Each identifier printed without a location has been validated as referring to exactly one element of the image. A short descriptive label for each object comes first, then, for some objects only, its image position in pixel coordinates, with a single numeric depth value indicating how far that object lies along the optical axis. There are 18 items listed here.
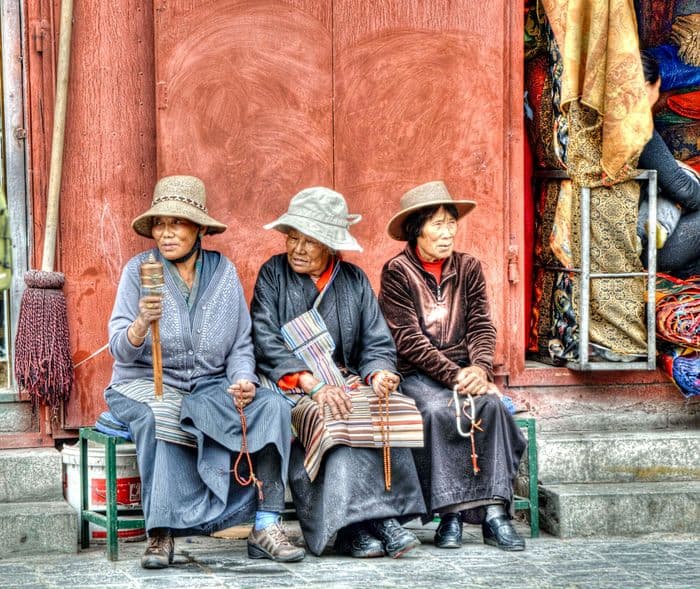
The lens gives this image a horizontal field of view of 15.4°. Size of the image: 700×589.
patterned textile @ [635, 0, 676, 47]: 14.63
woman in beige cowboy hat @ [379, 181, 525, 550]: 11.44
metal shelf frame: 13.03
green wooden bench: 10.83
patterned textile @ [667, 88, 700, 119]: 14.58
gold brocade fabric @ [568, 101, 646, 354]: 13.01
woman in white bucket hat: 10.94
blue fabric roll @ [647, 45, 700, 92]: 14.20
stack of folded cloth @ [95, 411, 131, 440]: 11.07
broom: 11.86
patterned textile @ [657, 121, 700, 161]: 14.84
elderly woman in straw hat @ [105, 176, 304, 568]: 10.64
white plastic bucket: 11.23
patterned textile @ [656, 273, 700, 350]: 13.20
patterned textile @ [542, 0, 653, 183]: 12.58
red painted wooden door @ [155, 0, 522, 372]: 12.51
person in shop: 13.39
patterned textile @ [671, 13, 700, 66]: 14.24
